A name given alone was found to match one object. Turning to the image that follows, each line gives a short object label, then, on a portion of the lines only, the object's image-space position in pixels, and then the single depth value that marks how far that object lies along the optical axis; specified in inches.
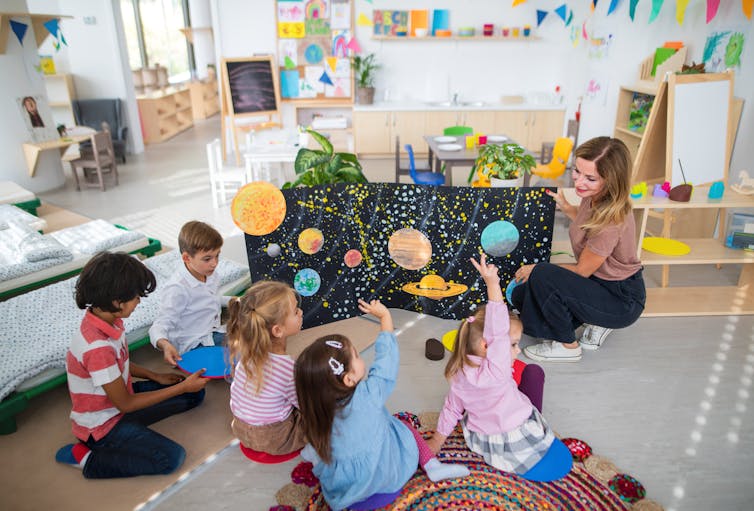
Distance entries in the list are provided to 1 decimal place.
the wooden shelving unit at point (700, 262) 124.0
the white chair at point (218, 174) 212.7
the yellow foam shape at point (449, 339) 118.1
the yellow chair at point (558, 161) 203.8
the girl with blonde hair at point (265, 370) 77.4
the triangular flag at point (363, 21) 288.0
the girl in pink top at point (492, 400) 76.5
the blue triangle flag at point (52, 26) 231.1
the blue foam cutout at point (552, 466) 81.6
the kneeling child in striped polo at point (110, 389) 77.7
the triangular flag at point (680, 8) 179.0
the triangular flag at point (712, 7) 163.2
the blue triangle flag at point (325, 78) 297.5
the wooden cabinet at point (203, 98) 464.8
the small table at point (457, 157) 185.2
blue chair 197.5
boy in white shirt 98.8
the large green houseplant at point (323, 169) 130.9
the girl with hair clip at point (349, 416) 66.7
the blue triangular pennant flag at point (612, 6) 233.6
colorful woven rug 77.4
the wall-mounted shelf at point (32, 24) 213.2
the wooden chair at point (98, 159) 244.4
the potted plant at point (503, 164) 144.2
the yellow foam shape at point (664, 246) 132.6
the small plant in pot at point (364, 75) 290.4
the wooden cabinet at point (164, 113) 357.4
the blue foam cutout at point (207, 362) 100.5
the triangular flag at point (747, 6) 145.8
